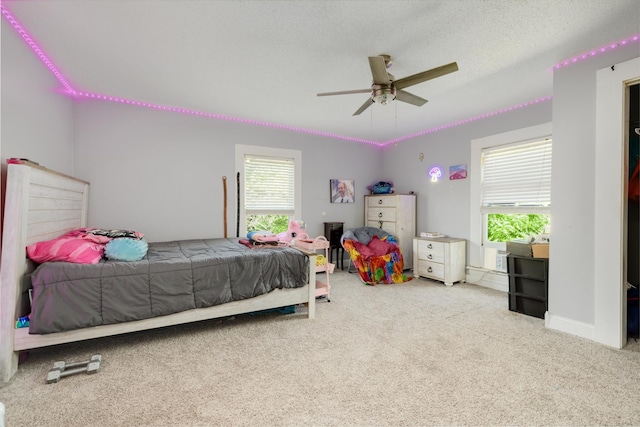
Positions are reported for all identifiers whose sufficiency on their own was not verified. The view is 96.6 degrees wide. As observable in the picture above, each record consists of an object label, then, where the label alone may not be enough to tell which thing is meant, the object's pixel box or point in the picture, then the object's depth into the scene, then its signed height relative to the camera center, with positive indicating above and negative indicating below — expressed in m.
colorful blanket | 4.14 -0.71
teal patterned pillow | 2.27 -0.32
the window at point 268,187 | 4.37 +0.39
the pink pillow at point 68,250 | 1.95 -0.29
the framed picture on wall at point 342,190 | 5.17 +0.39
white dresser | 4.76 -0.10
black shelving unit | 2.80 -0.73
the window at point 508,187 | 3.53 +0.34
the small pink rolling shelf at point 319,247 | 3.14 -0.43
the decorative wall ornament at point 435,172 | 4.63 +0.66
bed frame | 1.76 -0.36
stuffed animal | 3.97 -0.31
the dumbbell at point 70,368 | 1.75 -1.02
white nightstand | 4.04 -0.69
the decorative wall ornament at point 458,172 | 4.29 +0.63
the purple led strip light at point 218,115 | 2.16 +1.36
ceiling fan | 2.07 +1.05
